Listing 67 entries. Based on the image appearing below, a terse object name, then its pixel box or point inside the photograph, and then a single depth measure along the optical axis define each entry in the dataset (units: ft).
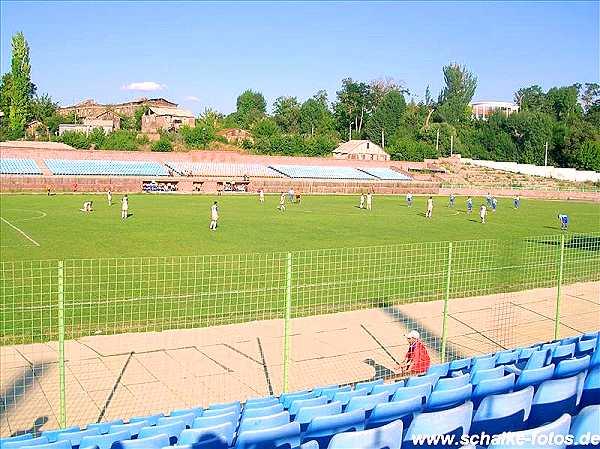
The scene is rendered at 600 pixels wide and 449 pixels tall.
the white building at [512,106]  611.14
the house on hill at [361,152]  307.37
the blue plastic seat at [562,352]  26.63
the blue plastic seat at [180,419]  20.24
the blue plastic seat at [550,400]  18.07
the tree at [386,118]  382.01
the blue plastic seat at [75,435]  19.84
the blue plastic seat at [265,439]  15.79
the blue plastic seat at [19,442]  19.45
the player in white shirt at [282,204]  140.58
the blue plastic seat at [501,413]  16.75
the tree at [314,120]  392.47
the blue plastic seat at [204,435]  17.02
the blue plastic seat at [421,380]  23.48
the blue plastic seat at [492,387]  20.66
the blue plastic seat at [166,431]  18.83
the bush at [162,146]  282.97
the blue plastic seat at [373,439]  13.78
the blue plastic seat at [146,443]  16.75
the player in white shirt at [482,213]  124.68
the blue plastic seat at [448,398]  19.62
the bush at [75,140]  278.46
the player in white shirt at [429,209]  131.23
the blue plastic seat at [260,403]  22.59
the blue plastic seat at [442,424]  15.28
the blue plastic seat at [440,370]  26.37
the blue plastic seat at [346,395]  22.57
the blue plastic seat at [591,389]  20.68
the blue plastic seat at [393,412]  18.41
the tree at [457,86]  442.09
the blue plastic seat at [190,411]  22.19
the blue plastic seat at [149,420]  21.41
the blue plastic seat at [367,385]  24.20
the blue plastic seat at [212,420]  19.15
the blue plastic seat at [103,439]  18.62
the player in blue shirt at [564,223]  115.03
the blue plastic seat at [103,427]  21.20
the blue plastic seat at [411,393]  20.77
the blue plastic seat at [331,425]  17.29
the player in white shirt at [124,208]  111.14
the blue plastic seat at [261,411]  20.05
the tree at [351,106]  394.11
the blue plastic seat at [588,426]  14.61
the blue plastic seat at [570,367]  22.83
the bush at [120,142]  286.66
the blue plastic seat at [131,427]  20.08
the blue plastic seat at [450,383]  21.31
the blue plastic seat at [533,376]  21.54
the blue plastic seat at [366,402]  20.06
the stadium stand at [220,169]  220.02
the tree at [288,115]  396.37
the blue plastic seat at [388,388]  22.83
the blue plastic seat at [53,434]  20.57
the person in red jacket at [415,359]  31.04
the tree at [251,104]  468.67
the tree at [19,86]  283.79
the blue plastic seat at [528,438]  13.07
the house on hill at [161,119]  371.15
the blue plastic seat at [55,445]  17.75
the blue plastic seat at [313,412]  19.01
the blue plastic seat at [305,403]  21.26
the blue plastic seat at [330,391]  24.29
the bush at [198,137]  318.45
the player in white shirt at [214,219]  97.49
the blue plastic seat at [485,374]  23.36
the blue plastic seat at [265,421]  17.69
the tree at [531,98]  428.85
